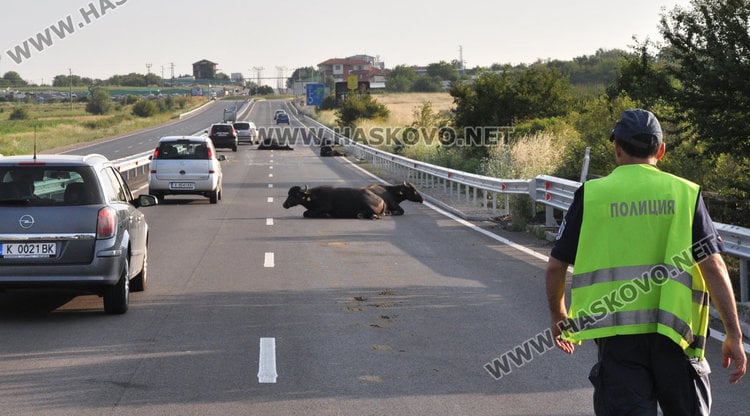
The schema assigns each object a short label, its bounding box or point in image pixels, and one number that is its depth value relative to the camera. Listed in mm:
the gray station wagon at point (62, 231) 10070
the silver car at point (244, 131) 67375
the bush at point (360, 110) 83625
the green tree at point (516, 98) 43031
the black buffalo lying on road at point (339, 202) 21688
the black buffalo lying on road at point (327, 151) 55925
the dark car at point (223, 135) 57688
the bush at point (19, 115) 136500
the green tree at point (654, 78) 15422
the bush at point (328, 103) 137125
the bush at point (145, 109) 152750
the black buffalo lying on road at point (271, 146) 62469
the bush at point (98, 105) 164500
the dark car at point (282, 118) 109562
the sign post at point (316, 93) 123438
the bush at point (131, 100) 190775
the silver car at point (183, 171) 25656
